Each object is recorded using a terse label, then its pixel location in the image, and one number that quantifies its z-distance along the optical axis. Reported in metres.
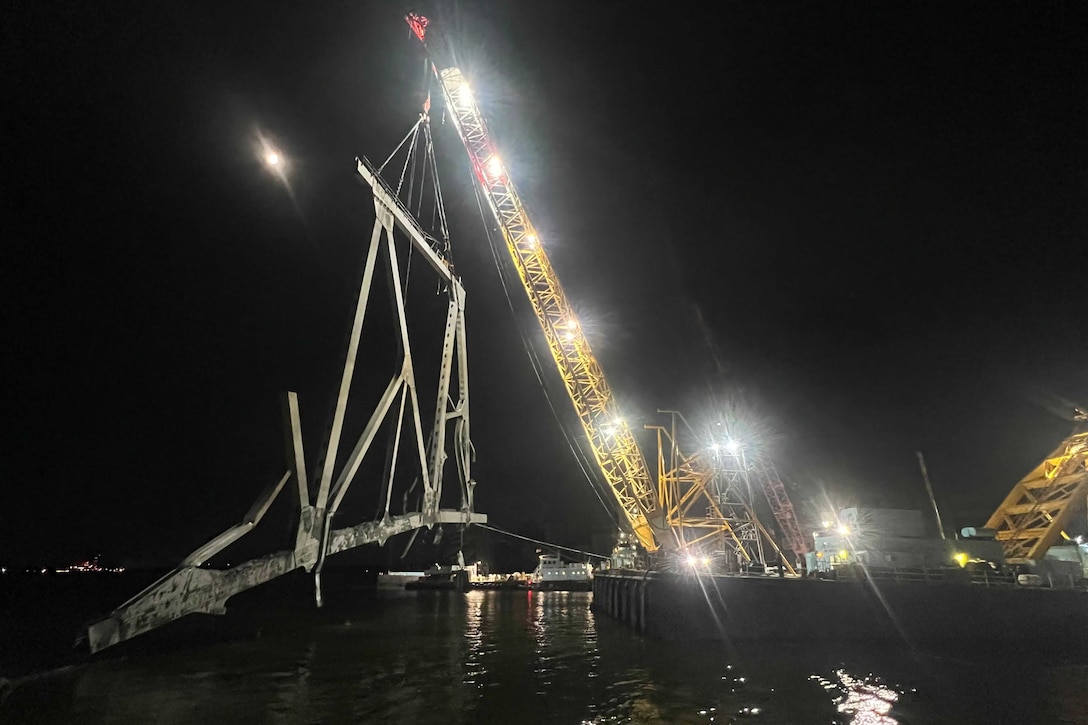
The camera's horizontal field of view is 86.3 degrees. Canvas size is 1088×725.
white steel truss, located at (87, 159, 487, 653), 16.84
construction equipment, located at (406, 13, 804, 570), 47.47
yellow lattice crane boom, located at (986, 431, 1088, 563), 37.25
